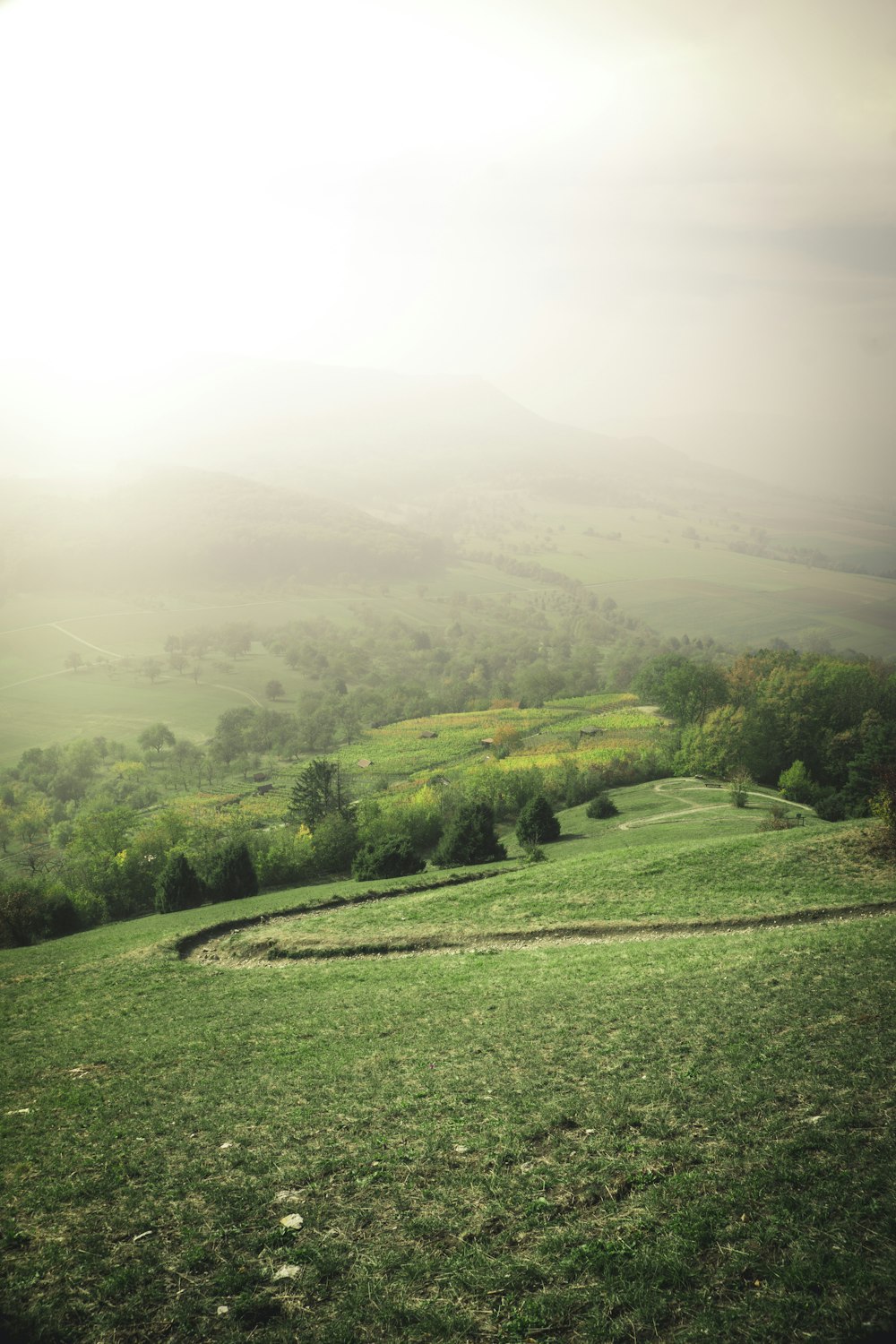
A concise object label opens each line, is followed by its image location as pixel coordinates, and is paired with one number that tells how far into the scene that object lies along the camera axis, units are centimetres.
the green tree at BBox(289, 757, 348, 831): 6081
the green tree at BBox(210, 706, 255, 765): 13125
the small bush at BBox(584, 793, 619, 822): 5425
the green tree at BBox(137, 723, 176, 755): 13550
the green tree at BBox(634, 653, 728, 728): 8519
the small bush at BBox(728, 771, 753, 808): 4734
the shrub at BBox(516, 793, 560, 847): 4703
